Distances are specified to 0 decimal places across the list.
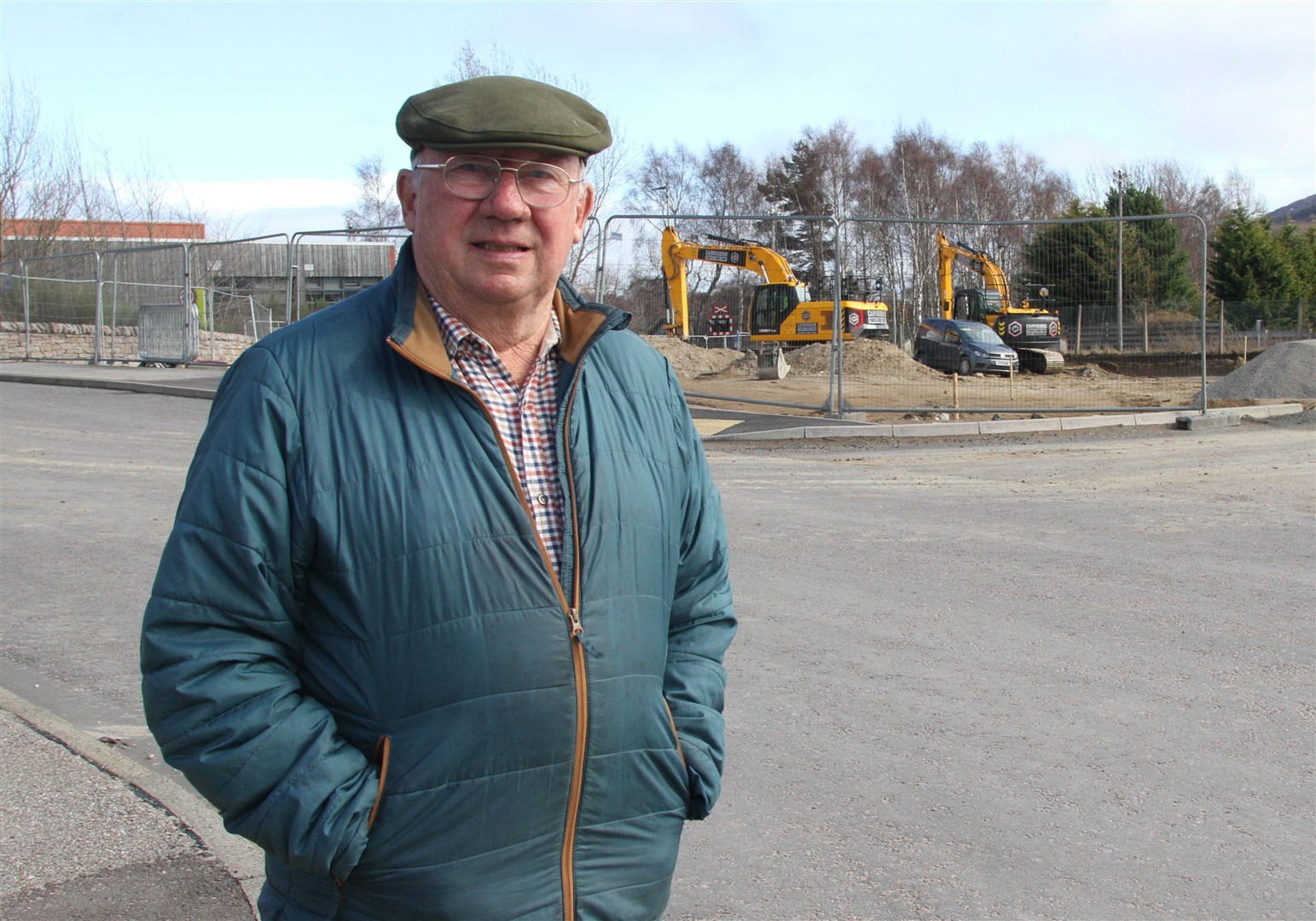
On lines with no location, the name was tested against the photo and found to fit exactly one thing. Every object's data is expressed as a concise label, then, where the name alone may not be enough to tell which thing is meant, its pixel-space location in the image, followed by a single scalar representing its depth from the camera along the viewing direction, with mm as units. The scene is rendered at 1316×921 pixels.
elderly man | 1881
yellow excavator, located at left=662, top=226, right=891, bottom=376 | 28891
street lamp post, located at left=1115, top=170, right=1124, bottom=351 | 19109
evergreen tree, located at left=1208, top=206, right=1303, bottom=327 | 46188
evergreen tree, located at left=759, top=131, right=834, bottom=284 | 68188
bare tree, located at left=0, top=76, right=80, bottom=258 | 33094
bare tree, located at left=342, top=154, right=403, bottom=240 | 57844
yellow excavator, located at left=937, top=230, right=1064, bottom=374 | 21344
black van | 29156
